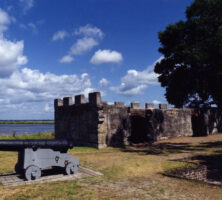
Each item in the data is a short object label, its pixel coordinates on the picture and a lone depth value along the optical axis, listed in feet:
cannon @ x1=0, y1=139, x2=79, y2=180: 20.47
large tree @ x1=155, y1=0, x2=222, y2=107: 45.62
